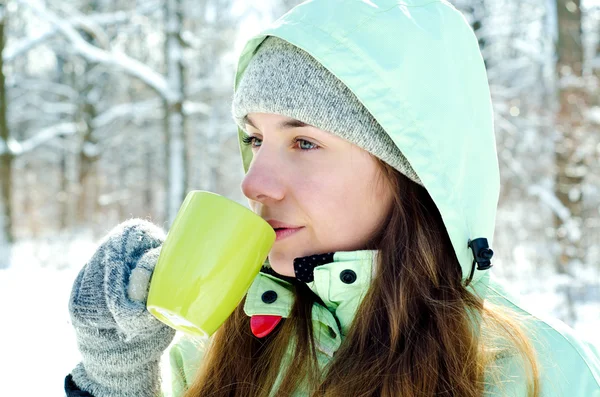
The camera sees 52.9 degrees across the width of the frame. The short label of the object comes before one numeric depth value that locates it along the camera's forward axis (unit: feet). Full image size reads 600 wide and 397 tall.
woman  4.28
